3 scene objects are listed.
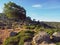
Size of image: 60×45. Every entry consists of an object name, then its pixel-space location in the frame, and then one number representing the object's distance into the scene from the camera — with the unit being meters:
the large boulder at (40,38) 6.16
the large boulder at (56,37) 6.44
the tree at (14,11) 19.17
